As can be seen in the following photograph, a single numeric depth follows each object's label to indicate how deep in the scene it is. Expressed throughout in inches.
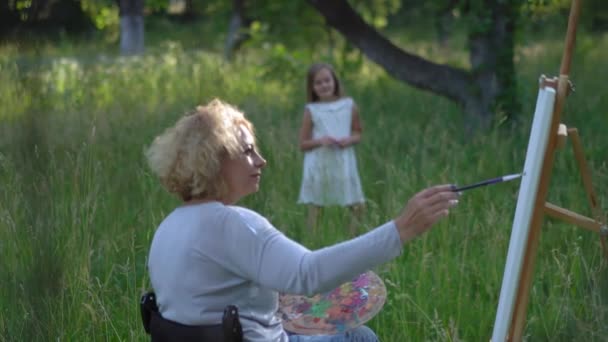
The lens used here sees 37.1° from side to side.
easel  104.2
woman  82.4
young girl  209.5
